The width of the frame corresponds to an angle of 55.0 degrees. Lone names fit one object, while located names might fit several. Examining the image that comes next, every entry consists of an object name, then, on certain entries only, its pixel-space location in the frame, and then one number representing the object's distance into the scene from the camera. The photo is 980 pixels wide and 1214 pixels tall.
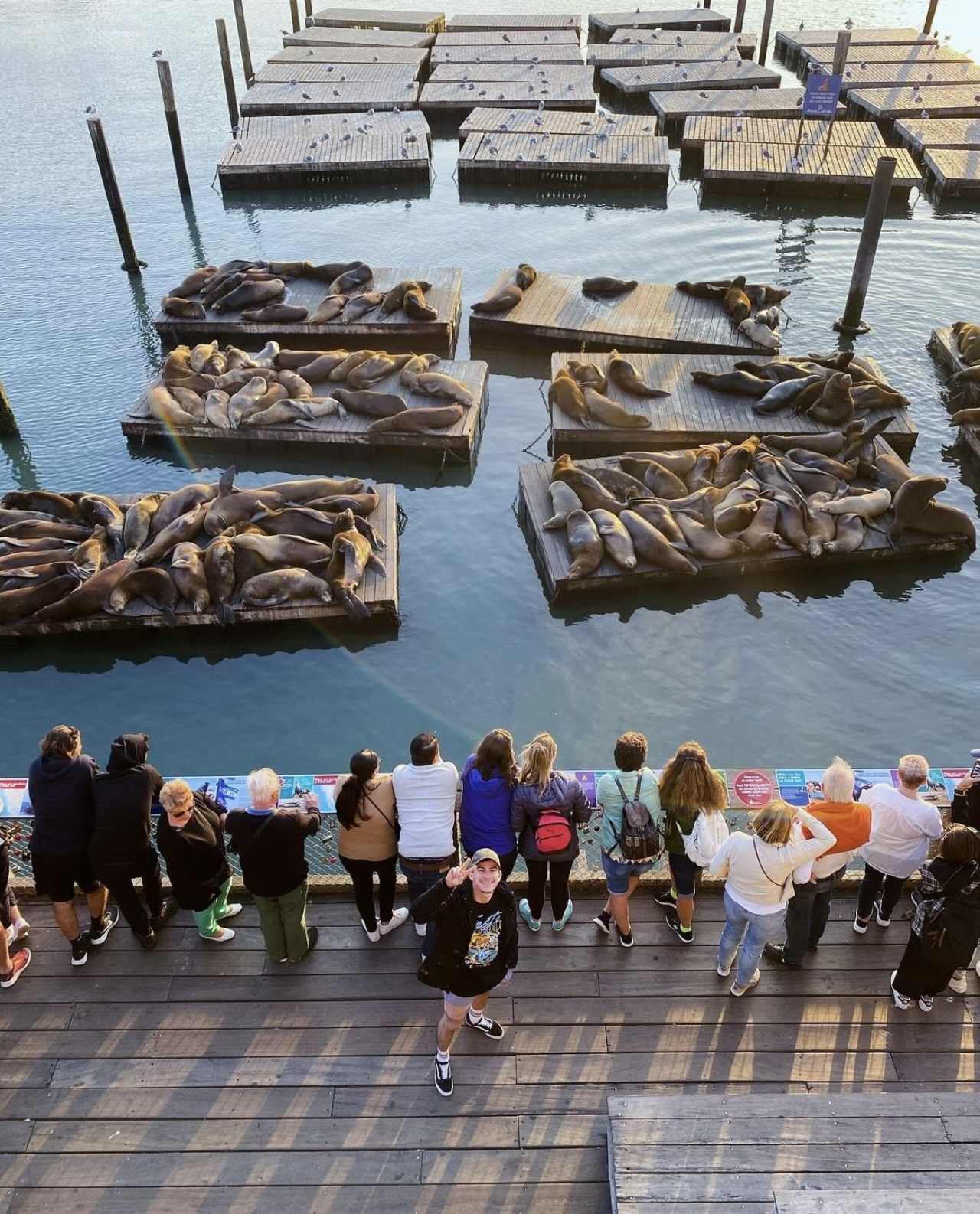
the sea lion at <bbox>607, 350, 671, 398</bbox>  14.27
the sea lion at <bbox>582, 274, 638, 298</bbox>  17.78
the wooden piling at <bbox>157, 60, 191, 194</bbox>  23.09
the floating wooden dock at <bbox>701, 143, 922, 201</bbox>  24.17
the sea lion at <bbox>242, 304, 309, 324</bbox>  16.80
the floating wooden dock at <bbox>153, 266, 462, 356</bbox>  16.77
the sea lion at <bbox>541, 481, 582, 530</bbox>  11.73
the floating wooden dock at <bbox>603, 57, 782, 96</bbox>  31.28
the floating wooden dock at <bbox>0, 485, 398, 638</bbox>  10.54
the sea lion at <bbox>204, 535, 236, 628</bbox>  10.49
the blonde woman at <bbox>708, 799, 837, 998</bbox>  4.95
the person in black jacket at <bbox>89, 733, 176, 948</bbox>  5.26
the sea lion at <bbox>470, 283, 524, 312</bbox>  17.11
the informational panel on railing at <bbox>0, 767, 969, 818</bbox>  6.76
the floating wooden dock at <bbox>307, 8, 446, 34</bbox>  38.69
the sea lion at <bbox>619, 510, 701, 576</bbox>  11.11
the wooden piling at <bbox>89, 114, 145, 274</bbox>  19.25
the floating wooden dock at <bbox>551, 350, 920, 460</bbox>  13.62
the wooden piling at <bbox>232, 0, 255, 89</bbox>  30.58
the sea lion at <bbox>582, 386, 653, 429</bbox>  13.63
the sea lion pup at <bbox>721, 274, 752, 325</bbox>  16.67
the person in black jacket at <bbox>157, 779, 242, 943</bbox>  5.19
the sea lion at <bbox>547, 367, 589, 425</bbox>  13.91
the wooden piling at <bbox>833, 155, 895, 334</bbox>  16.39
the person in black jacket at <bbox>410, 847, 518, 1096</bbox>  4.44
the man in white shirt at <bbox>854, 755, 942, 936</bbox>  5.41
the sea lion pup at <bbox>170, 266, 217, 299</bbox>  17.88
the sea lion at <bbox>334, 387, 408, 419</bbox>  14.11
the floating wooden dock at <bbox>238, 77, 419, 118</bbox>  29.77
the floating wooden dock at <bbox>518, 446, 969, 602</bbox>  11.19
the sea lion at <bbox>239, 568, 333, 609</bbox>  10.55
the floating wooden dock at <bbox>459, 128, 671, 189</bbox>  25.30
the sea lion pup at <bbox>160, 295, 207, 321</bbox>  17.06
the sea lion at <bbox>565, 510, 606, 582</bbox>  11.05
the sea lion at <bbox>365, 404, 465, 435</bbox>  13.75
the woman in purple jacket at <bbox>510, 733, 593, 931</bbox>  5.26
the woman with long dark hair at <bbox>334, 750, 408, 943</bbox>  5.33
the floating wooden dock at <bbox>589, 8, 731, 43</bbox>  38.75
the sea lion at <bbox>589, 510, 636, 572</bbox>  11.08
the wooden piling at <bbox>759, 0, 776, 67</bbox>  33.81
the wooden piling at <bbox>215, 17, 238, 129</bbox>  28.27
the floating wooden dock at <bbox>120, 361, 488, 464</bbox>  13.80
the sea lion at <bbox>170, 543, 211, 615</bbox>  10.53
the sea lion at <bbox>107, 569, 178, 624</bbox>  10.51
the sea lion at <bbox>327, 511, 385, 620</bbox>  10.45
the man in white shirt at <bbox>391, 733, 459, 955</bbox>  5.34
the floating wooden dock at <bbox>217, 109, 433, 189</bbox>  26.02
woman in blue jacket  5.29
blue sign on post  21.64
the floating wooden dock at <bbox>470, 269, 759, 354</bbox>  16.23
